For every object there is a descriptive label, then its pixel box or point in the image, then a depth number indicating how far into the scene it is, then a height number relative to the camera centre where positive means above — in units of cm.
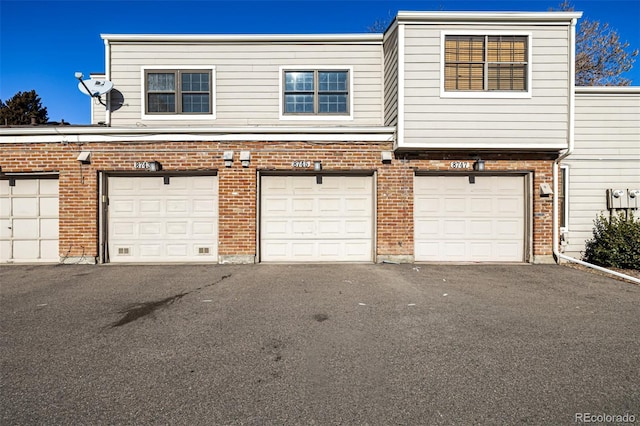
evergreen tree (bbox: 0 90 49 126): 2956 +943
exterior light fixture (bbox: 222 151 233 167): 795 +127
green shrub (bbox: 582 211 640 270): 751 -69
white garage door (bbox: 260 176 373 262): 823 -23
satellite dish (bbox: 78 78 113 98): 867 +322
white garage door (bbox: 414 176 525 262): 822 -13
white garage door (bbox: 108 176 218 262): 815 -23
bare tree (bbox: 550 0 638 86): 1581 +730
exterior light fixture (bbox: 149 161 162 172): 791 +107
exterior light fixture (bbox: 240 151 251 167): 796 +128
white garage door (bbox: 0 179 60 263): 811 -1
